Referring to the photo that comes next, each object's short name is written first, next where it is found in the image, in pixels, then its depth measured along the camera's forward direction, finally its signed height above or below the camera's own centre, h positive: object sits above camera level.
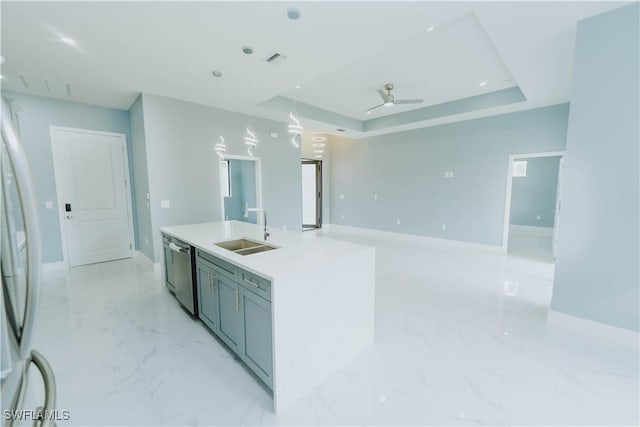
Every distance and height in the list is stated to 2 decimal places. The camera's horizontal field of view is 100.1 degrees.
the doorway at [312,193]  8.25 -0.21
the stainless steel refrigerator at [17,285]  0.64 -0.25
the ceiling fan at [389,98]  4.13 +1.36
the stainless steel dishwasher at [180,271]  2.68 -0.92
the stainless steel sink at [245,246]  2.45 -0.58
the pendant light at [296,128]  2.84 +0.62
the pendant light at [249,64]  2.75 +1.41
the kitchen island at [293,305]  1.68 -0.85
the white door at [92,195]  4.35 -0.14
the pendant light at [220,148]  3.68 +0.53
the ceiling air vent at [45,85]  3.43 +1.37
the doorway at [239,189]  6.21 -0.06
